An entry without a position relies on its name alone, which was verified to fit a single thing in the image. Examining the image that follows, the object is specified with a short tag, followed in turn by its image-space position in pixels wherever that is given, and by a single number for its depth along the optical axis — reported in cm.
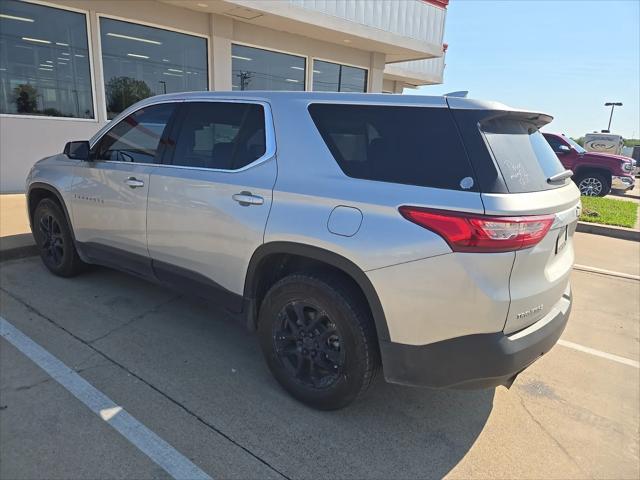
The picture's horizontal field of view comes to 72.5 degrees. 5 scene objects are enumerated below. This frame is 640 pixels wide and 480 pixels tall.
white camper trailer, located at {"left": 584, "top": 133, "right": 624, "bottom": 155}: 2588
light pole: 4231
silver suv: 210
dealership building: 795
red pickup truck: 1354
